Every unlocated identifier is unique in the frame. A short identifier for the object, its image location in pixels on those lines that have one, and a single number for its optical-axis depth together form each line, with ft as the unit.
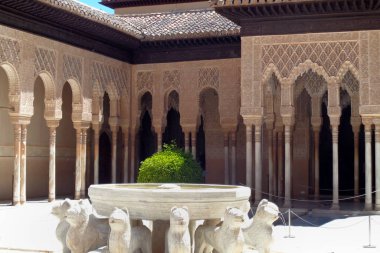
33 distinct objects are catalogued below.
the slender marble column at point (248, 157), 54.13
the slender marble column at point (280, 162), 61.16
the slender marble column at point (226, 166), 63.52
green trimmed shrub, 49.34
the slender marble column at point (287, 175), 51.93
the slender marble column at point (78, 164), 58.90
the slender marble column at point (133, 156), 67.89
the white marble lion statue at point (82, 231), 22.00
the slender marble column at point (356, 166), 58.75
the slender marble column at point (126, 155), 67.31
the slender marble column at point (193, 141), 64.54
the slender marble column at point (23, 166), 51.06
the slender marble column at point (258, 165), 53.16
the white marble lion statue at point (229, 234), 21.17
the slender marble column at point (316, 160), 61.26
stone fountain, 22.12
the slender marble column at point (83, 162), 59.88
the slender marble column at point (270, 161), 59.72
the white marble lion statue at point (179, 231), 20.84
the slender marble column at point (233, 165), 63.67
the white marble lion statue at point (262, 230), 22.26
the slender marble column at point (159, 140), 64.85
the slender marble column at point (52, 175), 55.57
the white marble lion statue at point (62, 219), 23.03
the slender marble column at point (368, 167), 49.06
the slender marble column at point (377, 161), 48.91
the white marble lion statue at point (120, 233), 20.98
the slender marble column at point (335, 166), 50.70
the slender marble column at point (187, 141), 65.05
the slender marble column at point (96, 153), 63.87
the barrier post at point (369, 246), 31.85
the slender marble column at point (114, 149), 66.13
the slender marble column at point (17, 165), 50.39
